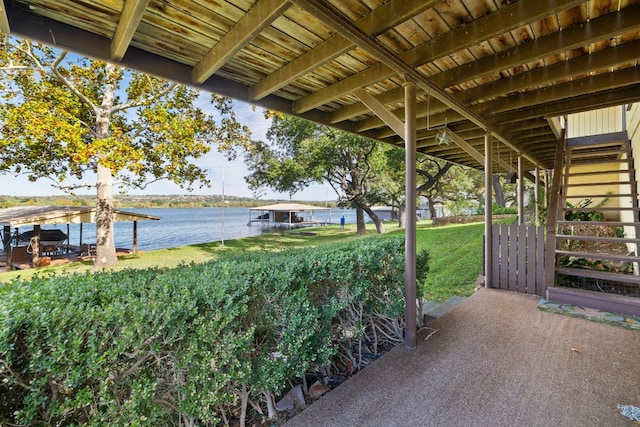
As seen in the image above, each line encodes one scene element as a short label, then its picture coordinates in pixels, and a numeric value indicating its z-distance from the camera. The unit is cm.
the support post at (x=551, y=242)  383
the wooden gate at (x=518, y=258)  406
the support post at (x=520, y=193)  677
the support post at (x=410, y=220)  270
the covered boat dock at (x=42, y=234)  997
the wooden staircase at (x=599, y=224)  369
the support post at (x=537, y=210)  841
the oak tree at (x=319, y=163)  1463
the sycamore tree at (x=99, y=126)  742
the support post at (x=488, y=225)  446
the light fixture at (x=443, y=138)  331
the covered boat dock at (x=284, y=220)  2407
